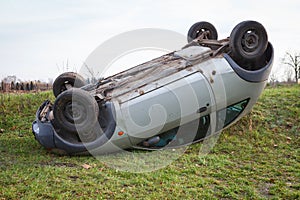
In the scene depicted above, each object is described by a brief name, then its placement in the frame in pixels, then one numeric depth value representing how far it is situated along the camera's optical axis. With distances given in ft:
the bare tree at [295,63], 83.93
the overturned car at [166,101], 19.12
